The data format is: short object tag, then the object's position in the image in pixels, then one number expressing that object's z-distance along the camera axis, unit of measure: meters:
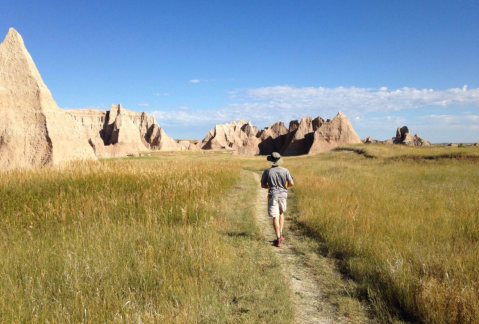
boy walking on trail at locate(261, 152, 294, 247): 6.24
